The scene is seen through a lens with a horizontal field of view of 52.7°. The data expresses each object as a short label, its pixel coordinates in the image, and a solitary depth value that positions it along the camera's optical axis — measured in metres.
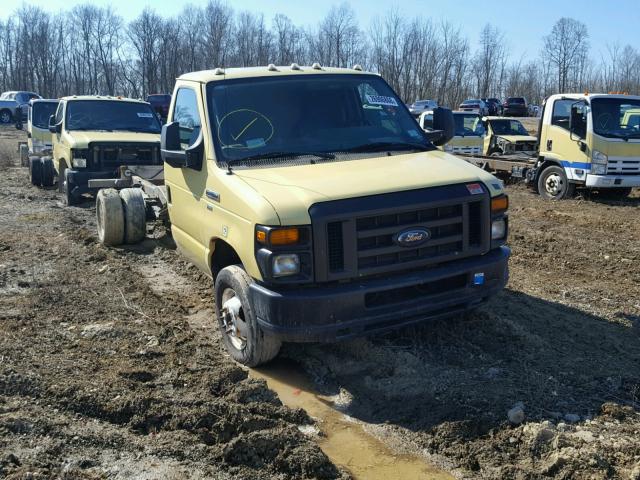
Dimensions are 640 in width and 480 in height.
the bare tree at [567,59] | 70.38
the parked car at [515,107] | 48.47
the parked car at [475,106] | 47.47
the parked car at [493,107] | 50.88
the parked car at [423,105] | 48.05
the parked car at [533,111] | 56.42
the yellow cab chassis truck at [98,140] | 11.48
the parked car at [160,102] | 40.38
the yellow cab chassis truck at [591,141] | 12.70
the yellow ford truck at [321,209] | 4.34
